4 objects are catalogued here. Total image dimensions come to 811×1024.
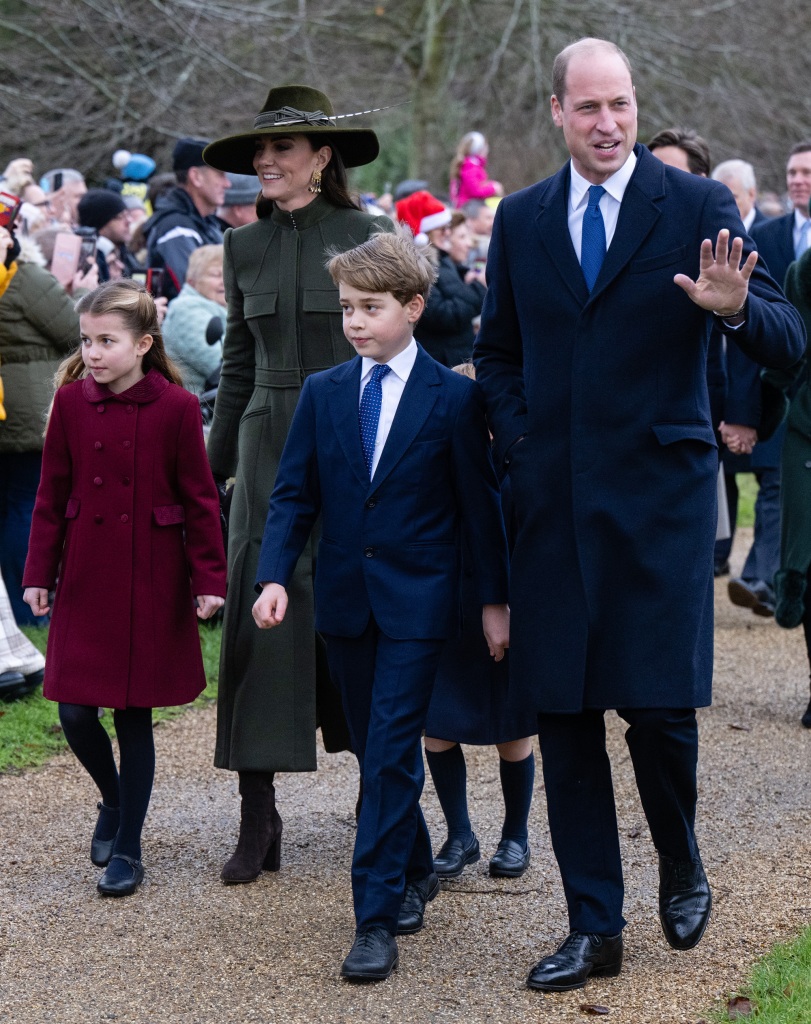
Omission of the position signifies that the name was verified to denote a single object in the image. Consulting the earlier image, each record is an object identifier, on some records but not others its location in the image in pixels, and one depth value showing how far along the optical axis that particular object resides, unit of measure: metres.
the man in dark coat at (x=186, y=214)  16.77
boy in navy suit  7.70
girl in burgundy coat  9.13
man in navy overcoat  7.17
